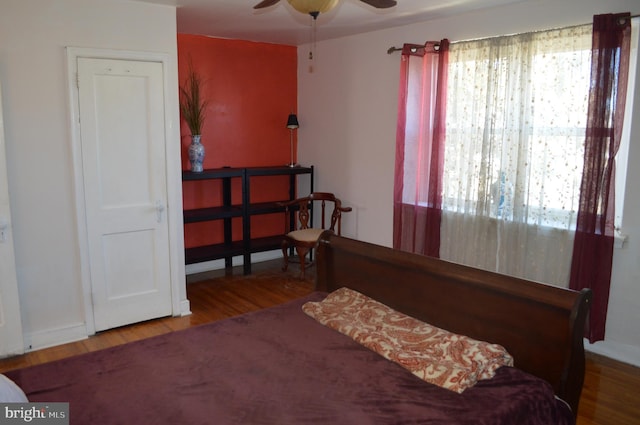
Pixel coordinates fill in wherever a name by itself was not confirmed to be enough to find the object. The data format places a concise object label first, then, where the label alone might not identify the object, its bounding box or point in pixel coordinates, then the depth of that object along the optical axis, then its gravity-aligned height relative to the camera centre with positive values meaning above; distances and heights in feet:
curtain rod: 14.27 +2.96
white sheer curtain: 10.66 +0.04
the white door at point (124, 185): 11.30 -0.88
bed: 5.68 -2.97
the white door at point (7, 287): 10.19 -2.97
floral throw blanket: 6.40 -2.81
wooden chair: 15.71 -2.43
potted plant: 14.96 +0.92
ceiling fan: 6.75 +2.02
